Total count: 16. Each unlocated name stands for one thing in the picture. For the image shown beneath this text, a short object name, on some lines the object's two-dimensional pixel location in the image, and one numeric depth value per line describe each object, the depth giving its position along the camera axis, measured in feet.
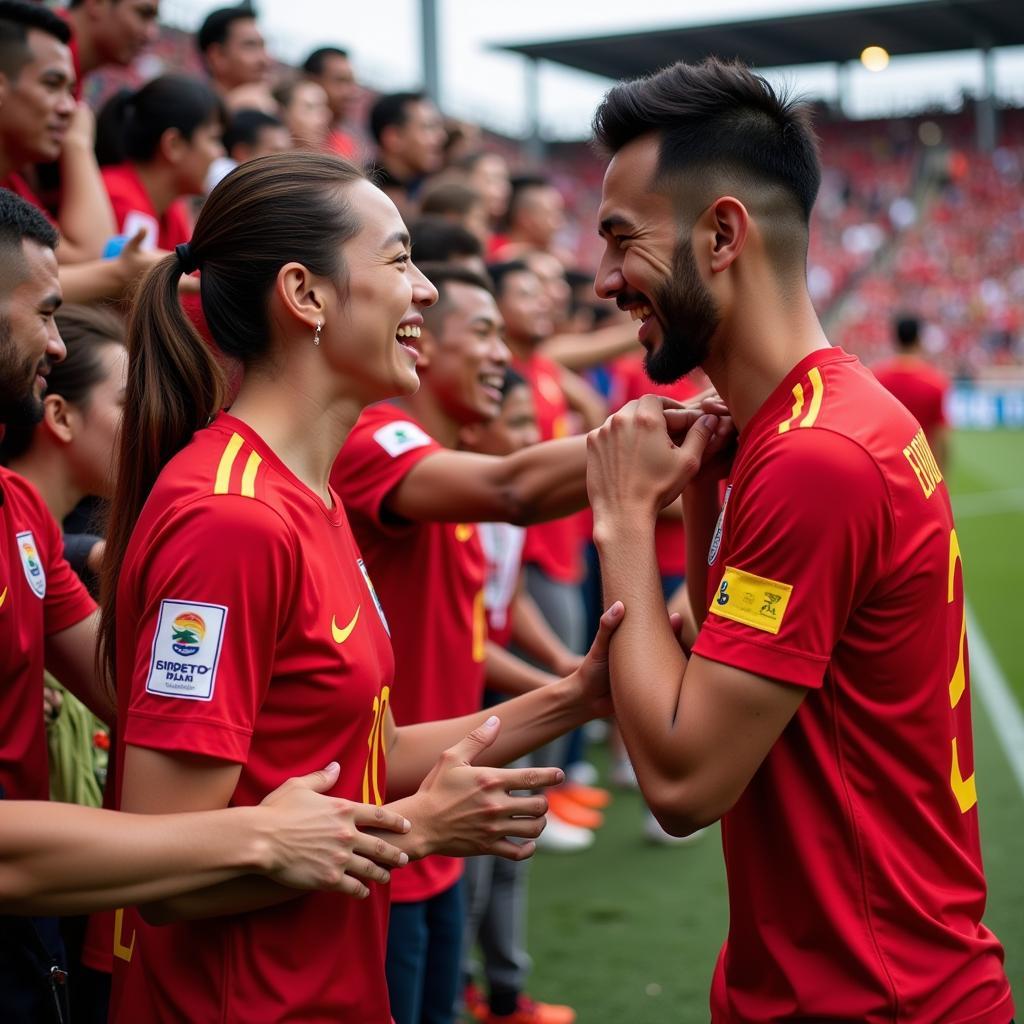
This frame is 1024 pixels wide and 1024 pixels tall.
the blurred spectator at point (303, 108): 25.09
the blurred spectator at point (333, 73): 29.45
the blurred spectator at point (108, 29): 19.11
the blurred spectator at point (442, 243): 15.23
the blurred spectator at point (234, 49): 25.40
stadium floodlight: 130.21
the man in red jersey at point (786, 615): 6.48
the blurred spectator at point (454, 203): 20.63
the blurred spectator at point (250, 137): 20.80
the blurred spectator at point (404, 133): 27.43
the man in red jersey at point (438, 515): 10.27
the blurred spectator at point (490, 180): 27.31
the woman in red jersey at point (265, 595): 6.20
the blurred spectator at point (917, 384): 36.63
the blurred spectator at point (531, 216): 26.81
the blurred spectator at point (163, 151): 17.47
